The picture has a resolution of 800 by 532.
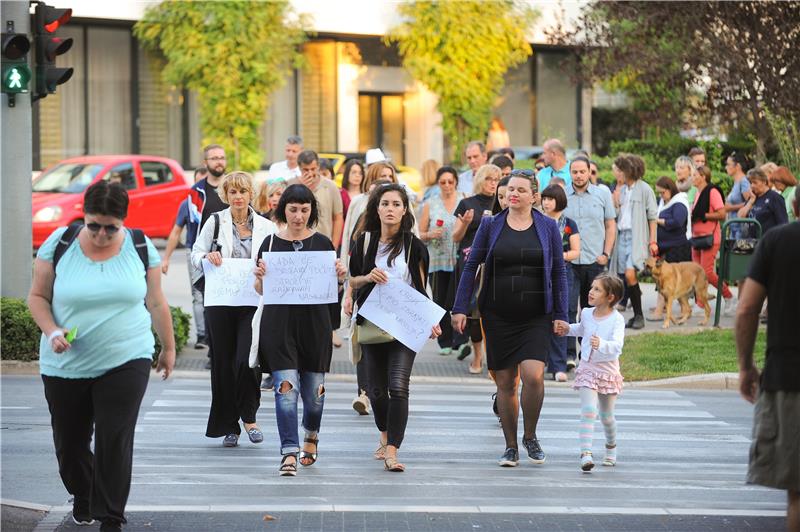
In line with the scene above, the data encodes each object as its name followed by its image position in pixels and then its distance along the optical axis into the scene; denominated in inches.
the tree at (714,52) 1110.4
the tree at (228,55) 1374.3
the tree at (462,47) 1499.8
